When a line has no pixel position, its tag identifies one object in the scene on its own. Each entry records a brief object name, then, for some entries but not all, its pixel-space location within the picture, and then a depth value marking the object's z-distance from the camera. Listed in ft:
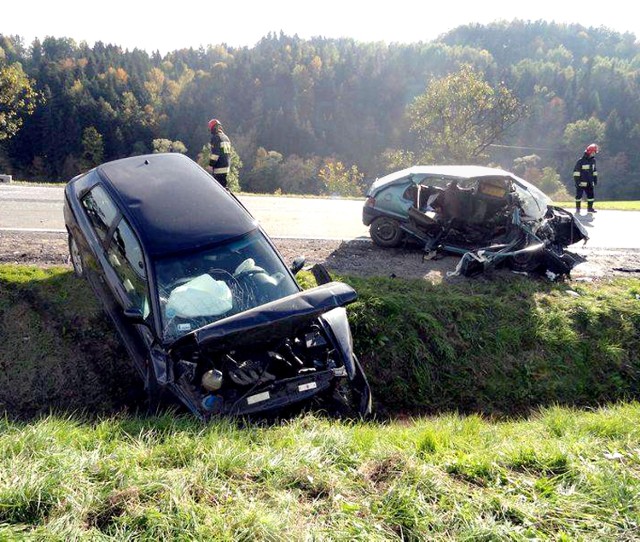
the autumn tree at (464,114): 126.62
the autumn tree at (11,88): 92.07
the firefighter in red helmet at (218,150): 33.76
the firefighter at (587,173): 44.52
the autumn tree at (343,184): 192.95
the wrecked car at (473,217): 26.40
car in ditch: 13.93
